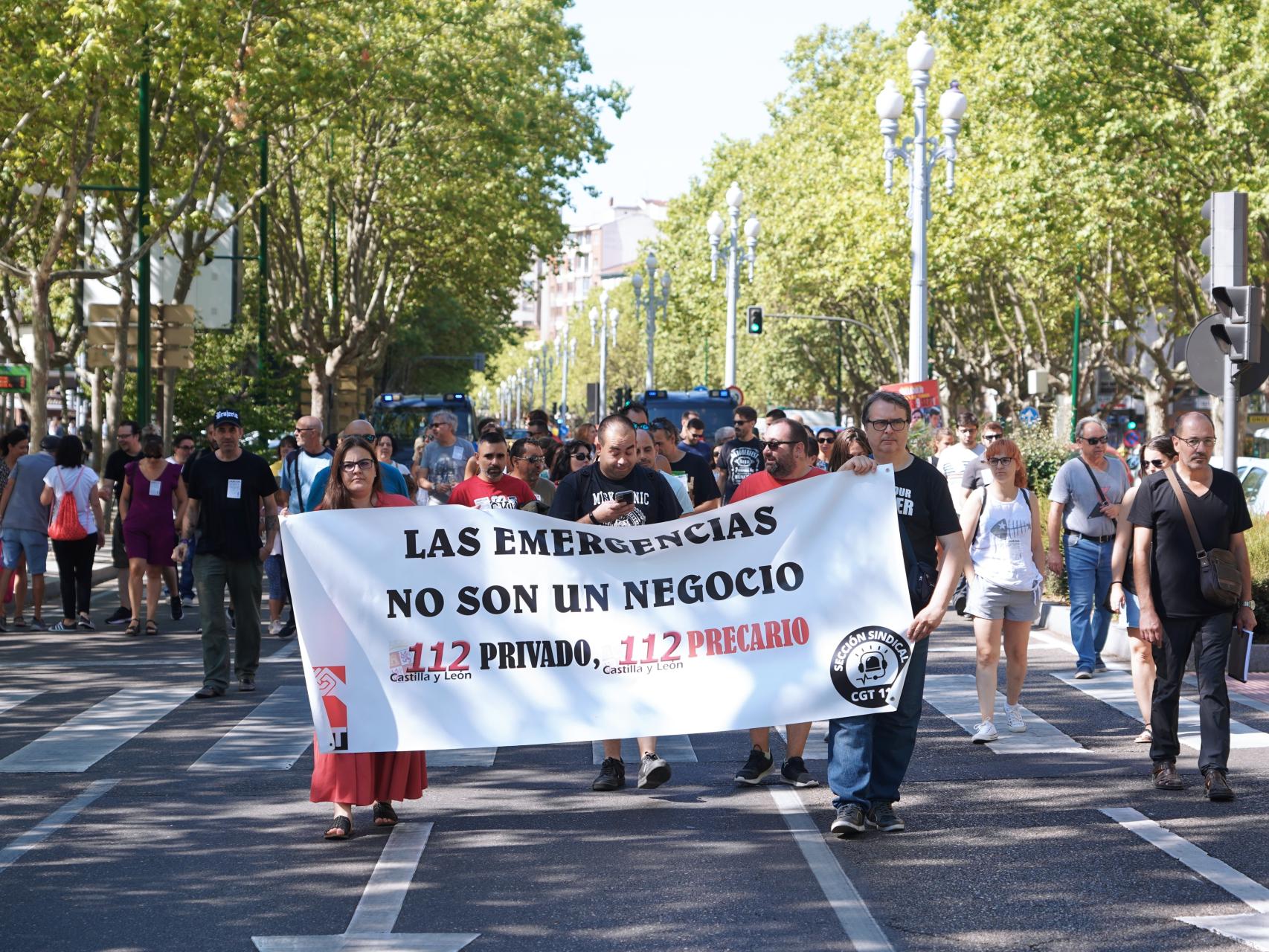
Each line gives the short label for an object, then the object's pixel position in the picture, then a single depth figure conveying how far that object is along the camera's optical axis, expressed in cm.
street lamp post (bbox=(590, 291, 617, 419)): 9231
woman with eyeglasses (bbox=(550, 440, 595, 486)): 1611
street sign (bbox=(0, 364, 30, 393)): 3590
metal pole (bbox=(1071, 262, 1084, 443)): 4525
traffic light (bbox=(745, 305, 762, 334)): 4553
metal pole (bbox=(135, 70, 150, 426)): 2394
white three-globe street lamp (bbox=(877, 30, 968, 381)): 2494
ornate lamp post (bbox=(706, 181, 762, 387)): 3850
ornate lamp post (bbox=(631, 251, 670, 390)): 5268
